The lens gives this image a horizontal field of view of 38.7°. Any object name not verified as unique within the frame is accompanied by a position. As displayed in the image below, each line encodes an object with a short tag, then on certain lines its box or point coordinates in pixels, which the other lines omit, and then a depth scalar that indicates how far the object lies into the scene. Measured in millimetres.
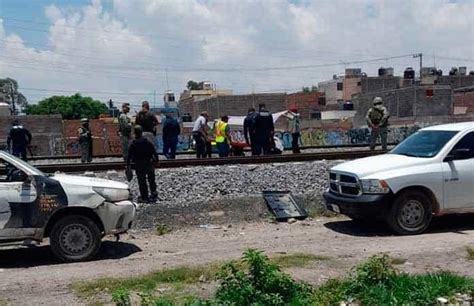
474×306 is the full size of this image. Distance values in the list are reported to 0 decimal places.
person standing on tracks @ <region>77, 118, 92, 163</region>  19375
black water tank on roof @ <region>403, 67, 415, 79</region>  78875
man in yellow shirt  20562
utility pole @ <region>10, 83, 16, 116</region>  95325
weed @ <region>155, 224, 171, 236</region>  11508
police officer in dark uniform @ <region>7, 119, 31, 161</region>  19672
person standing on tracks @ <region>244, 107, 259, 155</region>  19875
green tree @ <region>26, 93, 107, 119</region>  97688
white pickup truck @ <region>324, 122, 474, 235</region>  10633
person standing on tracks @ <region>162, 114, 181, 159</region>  19859
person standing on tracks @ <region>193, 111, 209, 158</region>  19438
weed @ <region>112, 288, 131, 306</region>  6379
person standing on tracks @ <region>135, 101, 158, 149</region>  16719
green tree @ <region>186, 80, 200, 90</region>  113250
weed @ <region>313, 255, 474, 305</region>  6531
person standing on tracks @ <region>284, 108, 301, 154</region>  23031
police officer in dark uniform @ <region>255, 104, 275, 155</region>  19656
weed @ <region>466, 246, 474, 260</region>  8719
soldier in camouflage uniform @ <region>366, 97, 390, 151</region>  17719
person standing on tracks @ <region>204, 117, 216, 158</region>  20016
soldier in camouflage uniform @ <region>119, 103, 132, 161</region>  16781
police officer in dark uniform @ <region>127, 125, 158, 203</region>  12633
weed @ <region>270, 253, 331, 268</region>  8492
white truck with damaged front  8969
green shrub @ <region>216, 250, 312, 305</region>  6414
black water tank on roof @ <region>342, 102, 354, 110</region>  72625
